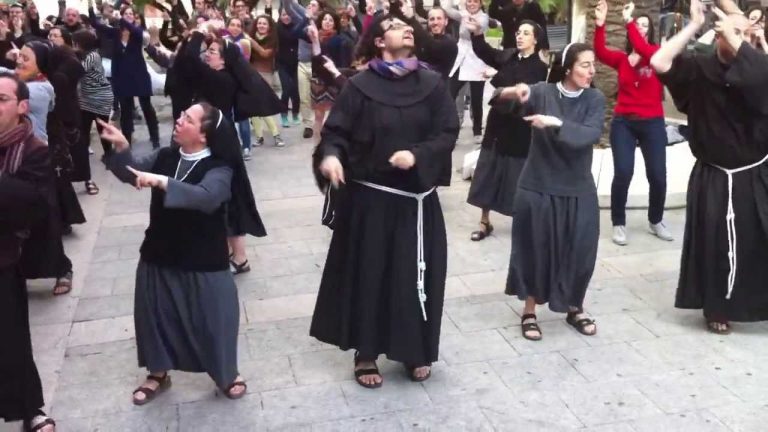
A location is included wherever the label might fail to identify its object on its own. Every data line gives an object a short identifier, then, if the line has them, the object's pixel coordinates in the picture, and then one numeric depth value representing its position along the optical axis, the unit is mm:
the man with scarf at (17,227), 3651
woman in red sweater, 6660
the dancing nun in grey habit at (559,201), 4879
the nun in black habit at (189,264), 4078
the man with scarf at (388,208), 4289
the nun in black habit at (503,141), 6746
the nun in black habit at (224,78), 7137
